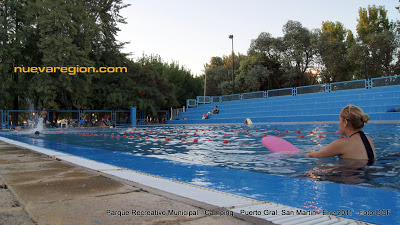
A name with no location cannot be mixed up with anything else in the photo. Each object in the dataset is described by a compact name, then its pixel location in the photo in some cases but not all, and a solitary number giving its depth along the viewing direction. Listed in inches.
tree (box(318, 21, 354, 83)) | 1535.4
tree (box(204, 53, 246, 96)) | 1711.4
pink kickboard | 265.6
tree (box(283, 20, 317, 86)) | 1545.3
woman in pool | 185.9
